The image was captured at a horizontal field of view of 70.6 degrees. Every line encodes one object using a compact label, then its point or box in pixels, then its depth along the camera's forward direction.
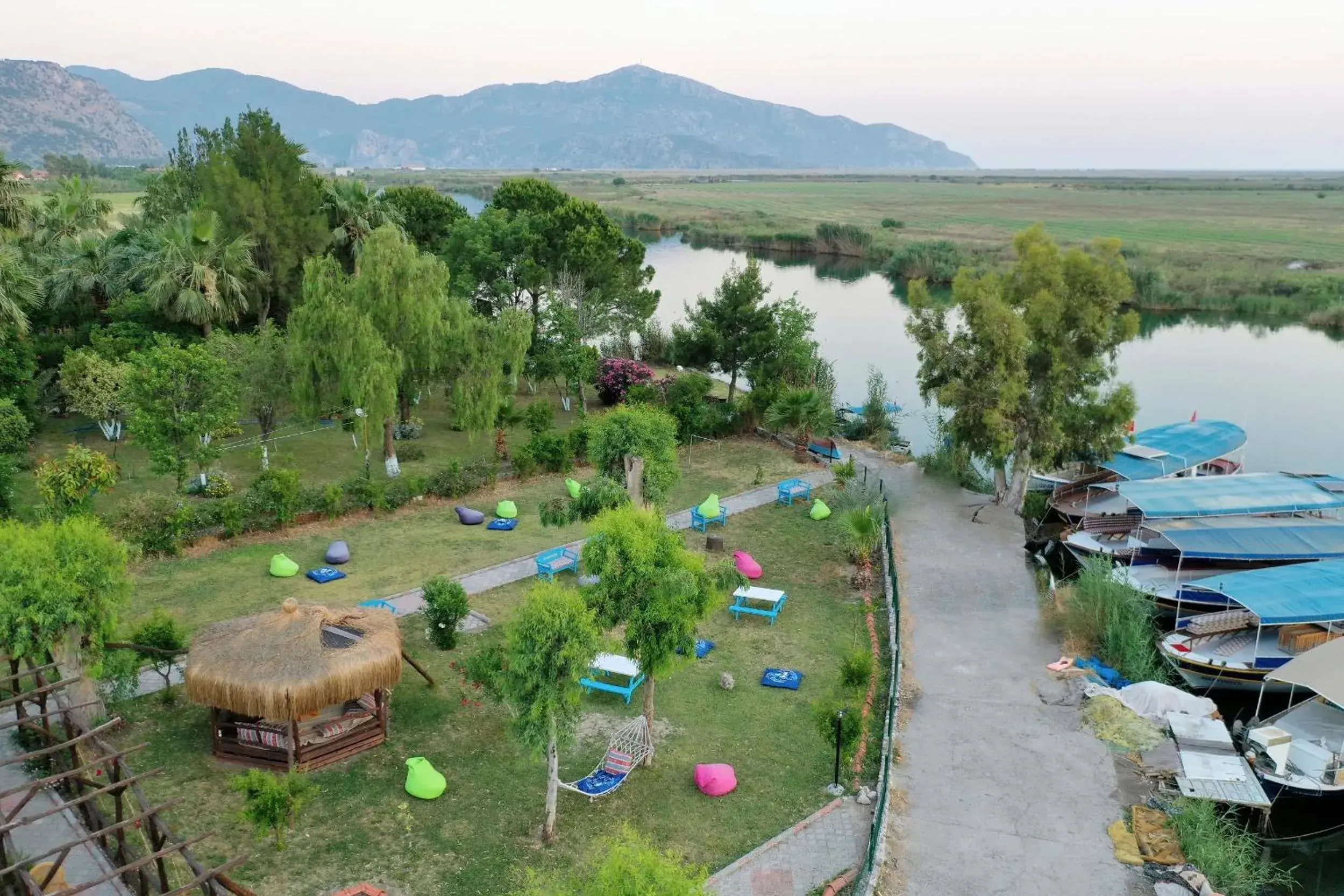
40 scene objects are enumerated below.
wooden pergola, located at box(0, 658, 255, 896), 10.34
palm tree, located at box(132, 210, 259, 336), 31.22
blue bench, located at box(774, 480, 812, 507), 27.58
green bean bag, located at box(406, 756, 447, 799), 13.98
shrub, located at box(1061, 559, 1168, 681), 18.44
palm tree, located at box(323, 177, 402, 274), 39.66
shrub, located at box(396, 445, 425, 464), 30.20
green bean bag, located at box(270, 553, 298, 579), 21.22
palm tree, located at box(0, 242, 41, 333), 26.18
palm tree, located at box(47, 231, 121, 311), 34.06
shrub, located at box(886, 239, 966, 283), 74.00
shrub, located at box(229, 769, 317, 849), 12.35
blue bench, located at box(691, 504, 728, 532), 25.27
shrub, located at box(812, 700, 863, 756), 14.97
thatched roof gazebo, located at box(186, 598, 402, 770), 14.07
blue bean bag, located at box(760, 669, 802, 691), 17.58
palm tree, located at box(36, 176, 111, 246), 38.19
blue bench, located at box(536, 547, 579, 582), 21.80
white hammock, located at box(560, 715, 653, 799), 14.19
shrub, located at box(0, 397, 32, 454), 24.22
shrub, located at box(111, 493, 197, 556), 21.66
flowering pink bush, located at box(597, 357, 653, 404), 36.09
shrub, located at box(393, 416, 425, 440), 32.28
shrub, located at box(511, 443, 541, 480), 28.39
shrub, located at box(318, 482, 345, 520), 24.50
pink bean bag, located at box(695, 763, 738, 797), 14.35
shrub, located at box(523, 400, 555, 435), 31.44
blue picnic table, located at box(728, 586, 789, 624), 20.28
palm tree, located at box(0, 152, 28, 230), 31.23
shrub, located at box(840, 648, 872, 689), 16.62
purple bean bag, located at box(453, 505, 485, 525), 24.95
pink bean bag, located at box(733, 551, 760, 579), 22.27
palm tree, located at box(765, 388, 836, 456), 32.16
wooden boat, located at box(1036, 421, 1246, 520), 27.61
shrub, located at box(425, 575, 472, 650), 17.73
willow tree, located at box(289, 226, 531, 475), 25.75
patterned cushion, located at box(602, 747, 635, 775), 14.52
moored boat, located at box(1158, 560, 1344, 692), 18.41
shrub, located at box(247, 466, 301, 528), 23.67
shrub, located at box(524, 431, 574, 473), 28.91
